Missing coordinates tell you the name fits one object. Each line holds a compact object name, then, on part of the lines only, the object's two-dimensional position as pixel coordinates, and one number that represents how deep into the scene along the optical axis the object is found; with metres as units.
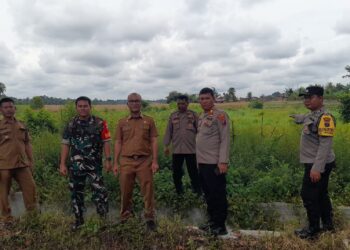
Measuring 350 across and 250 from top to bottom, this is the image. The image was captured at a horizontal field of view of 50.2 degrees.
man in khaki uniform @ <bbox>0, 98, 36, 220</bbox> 5.39
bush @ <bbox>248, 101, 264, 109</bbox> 50.34
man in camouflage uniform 5.09
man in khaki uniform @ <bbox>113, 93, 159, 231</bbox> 5.04
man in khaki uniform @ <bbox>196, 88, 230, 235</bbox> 4.74
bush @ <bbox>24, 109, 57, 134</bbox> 12.52
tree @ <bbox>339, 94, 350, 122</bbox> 15.23
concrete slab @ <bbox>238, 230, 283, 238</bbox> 4.77
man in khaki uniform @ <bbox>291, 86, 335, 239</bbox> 4.38
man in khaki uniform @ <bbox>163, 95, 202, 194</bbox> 5.95
